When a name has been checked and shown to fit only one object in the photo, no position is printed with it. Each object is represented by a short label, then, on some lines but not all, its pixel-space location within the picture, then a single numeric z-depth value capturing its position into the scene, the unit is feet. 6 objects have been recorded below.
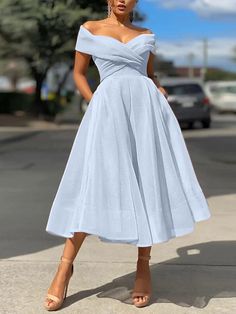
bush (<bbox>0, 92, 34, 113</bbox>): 98.78
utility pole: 259.25
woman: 11.39
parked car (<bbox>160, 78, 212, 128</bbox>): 64.95
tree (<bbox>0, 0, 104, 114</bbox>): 44.29
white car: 117.29
